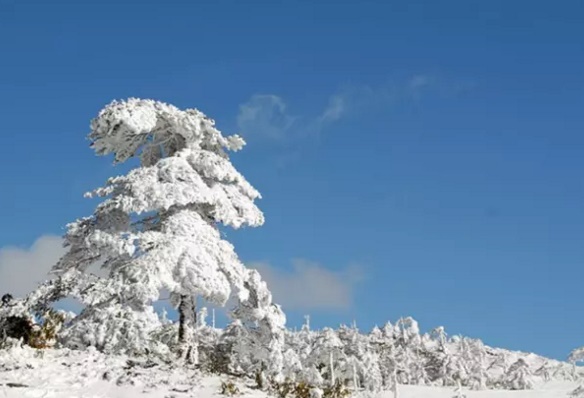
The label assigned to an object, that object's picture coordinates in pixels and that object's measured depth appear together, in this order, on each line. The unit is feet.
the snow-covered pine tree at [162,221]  61.36
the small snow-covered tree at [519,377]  317.63
